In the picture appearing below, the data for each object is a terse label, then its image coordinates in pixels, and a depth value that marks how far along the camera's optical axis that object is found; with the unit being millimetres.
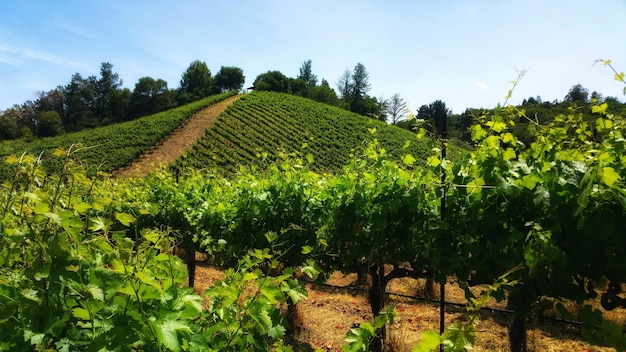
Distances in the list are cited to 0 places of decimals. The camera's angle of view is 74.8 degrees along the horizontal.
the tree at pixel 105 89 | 84988
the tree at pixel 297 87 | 85000
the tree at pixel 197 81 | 82750
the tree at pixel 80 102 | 79000
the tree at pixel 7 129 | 69250
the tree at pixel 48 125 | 70562
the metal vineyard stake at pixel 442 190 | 3184
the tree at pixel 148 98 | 78125
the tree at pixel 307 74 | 106438
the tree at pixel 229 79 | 90312
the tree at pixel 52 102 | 85125
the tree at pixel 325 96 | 78125
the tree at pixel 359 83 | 100375
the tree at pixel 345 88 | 101562
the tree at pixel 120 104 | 80625
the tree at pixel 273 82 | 77812
